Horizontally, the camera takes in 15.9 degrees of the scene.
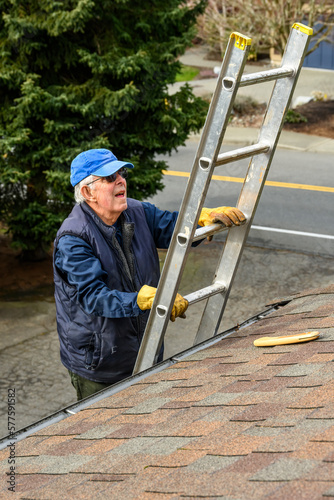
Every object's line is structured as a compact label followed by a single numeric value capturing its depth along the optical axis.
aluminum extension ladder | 4.31
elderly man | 5.50
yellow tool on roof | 4.81
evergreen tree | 12.56
